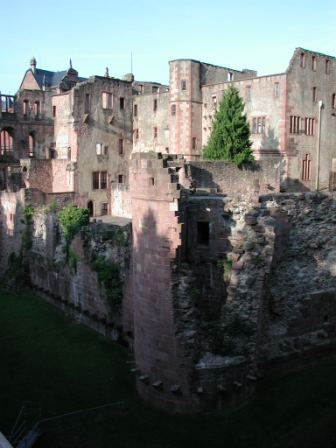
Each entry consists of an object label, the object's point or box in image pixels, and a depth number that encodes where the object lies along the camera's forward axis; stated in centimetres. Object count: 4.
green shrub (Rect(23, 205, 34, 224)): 2945
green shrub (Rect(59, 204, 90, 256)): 2344
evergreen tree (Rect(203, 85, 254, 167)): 3709
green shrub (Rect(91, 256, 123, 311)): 1903
